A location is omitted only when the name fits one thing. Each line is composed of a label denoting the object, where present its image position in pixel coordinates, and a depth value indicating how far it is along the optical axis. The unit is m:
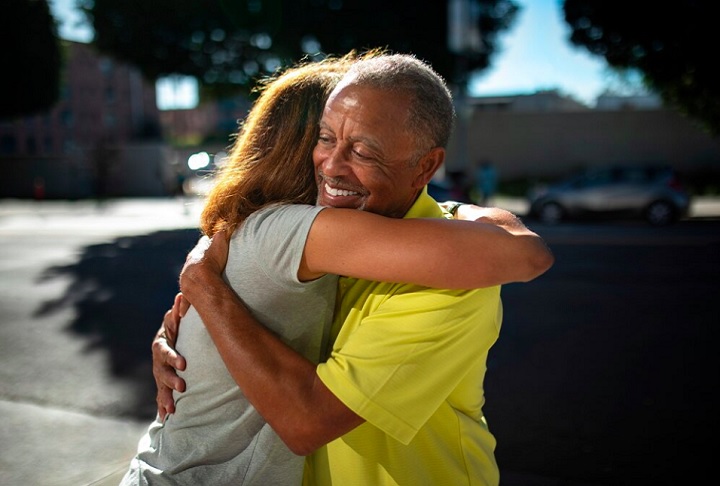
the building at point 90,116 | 54.97
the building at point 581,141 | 29.94
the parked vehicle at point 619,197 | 15.87
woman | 1.32
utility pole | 16.05
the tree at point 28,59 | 29.56
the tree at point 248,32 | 18.91
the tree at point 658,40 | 16.42
